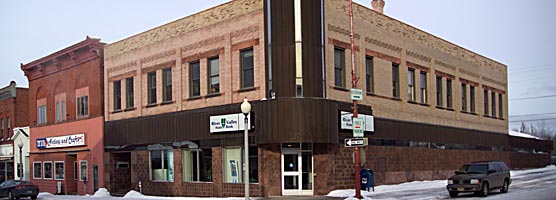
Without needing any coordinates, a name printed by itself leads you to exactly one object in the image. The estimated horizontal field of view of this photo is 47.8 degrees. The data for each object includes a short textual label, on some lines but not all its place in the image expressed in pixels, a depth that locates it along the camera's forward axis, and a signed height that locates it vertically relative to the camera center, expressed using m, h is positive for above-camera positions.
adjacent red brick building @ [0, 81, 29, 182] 54.62 +0.76
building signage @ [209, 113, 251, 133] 29.17 +0.00
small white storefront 50.94 -2.07
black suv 25.55 -2.46
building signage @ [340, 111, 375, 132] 28.89 +0.02
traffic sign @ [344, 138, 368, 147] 23.41 -0.78
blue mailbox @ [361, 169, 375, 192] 29.70 -2.75
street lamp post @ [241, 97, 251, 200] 22.25 -0.39
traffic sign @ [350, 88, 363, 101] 23.52 +1.02
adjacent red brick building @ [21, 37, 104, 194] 41.09 +0.51
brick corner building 27.84 +1.13
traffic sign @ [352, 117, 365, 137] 23.83 -0.26
